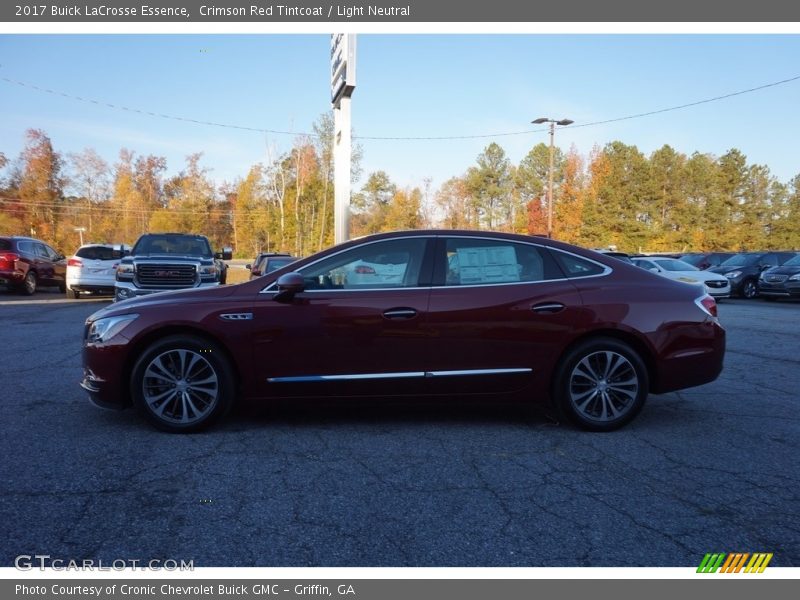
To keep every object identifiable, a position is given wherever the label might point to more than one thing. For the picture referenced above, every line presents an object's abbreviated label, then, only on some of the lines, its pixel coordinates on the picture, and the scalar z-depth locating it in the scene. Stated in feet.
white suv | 55.01
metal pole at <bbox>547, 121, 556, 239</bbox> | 97.57
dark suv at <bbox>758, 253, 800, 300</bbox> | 63.05
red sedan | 14.64
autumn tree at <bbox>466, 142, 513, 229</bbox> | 208.13
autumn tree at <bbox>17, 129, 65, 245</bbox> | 182.80
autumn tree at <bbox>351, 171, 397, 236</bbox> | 212.72
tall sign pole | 48.69
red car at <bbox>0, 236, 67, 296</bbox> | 58.39
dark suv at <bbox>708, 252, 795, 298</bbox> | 71.51
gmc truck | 39.29
